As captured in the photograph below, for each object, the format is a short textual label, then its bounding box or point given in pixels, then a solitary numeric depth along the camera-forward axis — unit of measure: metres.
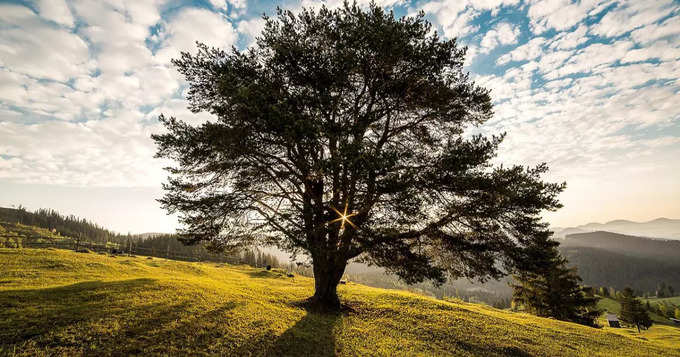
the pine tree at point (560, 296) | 35.91
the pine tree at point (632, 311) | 53.50
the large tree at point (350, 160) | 11.32
